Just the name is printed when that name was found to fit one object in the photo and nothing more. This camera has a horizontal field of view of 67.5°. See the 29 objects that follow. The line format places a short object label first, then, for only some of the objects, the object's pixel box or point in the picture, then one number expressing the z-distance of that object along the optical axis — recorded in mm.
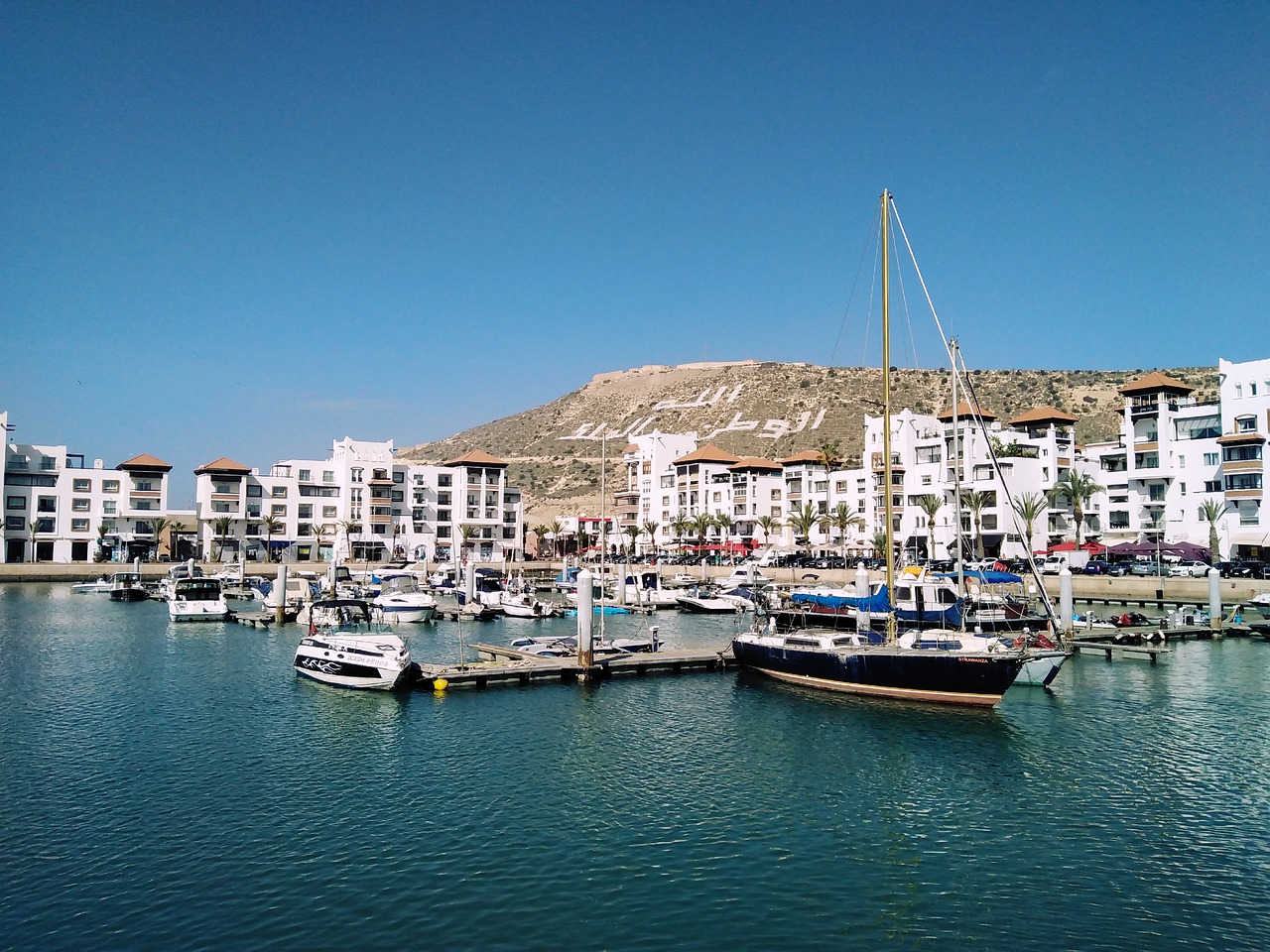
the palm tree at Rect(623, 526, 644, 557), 147875
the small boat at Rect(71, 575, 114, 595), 97600
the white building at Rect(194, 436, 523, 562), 130000
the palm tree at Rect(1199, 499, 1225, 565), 84500
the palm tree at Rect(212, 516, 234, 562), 127562
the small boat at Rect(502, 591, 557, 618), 76750
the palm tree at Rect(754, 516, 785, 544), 129375
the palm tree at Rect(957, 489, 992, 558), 101188
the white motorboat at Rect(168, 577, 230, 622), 72125
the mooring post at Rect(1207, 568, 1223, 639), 61488
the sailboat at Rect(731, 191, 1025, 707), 37938
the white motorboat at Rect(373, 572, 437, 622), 71562
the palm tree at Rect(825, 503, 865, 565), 119625
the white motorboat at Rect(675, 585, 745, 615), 83250
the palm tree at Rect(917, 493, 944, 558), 103250
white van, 91375
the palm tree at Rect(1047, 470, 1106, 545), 99125
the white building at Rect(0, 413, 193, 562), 121562
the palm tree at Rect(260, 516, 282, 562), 130625
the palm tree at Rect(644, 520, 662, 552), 143988
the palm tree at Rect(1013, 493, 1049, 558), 95375
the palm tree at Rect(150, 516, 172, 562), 128500
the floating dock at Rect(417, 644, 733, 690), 42688
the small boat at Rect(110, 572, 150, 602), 92500
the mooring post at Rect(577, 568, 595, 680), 45312
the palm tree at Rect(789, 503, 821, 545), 122438
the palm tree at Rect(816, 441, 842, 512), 129500
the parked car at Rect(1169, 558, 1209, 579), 83938
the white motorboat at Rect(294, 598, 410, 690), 41531
